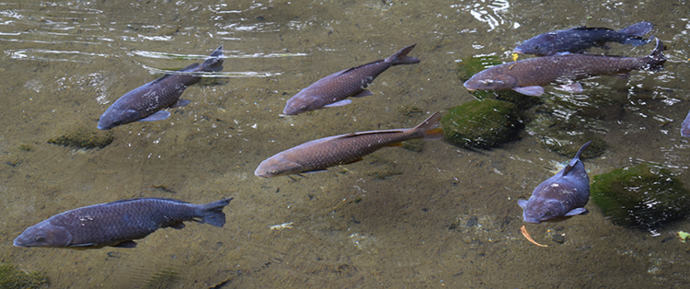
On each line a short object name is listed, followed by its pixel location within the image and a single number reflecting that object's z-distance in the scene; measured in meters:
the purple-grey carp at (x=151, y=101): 3.90
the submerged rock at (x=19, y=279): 3.24
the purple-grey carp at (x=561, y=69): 4.07
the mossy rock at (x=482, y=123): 4.09
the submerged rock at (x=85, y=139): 4.34
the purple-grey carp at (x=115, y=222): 2.88
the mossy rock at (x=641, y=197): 3.38
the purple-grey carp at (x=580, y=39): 4.41
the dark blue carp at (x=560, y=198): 2.98
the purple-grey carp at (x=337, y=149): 3.39
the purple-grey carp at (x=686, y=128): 3.67
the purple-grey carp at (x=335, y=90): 3.92
